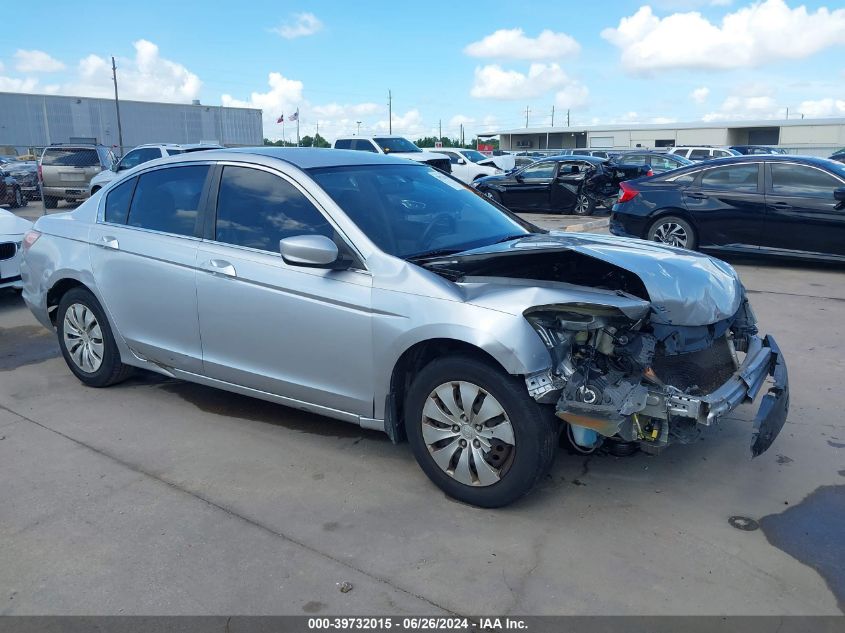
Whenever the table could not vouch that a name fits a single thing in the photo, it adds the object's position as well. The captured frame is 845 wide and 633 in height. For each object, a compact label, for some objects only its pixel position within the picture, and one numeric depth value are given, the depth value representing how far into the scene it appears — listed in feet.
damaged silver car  11.19
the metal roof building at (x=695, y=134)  191.88
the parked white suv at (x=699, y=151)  94.32
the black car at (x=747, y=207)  29.78
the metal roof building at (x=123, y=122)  207.00
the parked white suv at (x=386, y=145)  72.33
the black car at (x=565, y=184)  53.88
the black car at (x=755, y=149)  100.87
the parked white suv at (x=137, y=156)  57.52
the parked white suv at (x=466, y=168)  77.97
